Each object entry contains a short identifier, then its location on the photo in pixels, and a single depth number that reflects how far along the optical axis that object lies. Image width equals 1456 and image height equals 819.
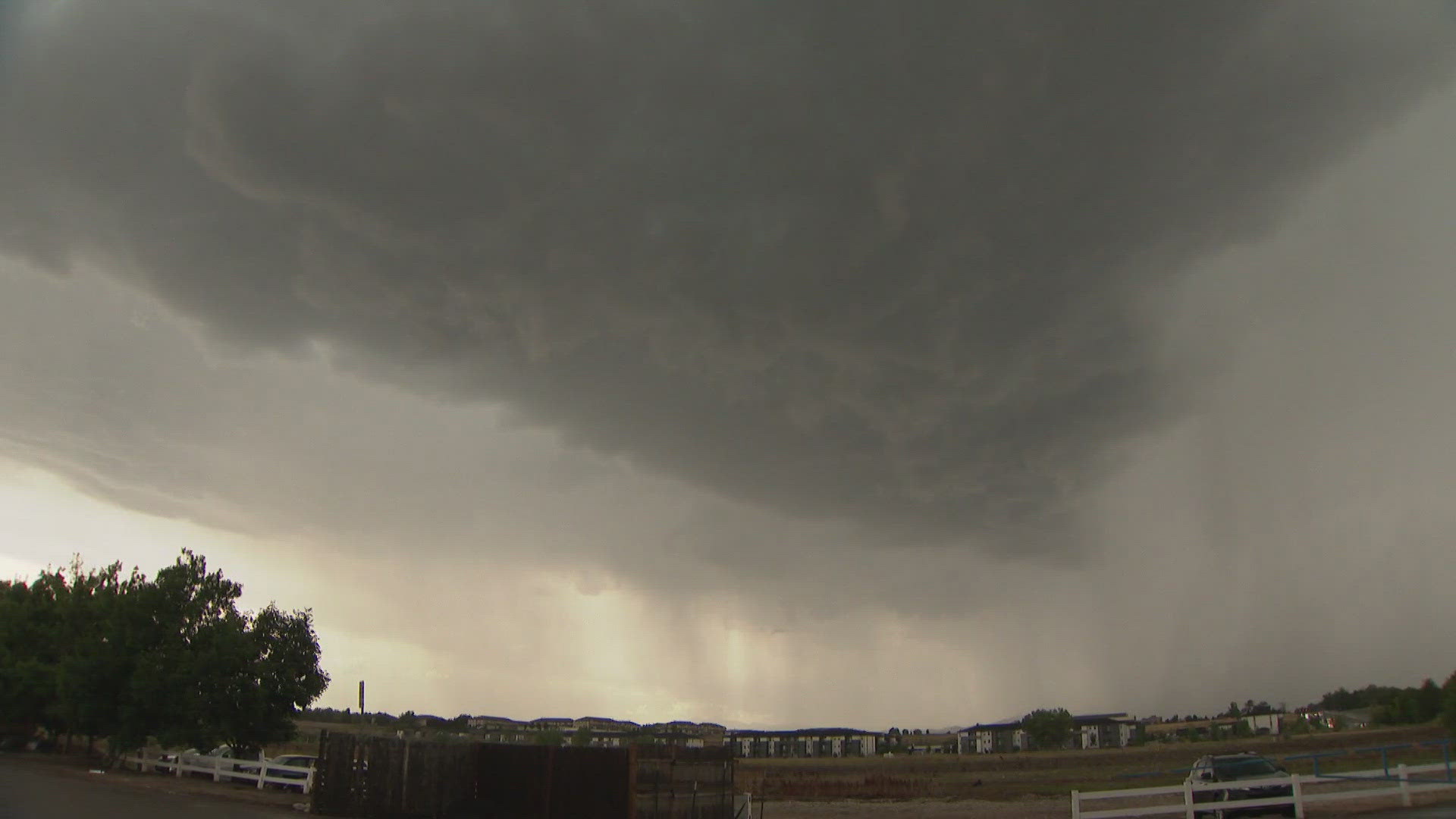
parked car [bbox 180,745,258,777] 41.75
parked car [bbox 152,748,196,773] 44.74
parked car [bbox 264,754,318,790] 42.75
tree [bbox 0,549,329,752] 43.66
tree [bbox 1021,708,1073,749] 188.50
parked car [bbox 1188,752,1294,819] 24.20
